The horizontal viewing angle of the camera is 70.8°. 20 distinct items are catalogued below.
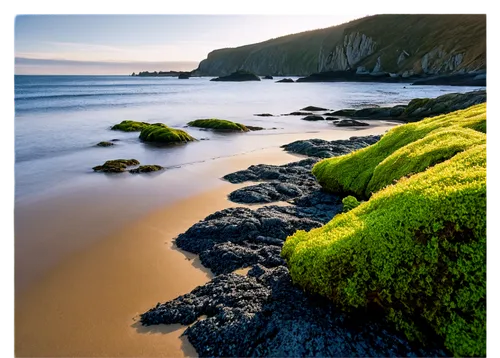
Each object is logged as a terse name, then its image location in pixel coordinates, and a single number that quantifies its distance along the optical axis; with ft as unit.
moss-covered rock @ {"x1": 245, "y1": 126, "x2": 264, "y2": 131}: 102.99
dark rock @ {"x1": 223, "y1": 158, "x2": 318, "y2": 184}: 43.27
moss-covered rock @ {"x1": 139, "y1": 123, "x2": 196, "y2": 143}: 77.33
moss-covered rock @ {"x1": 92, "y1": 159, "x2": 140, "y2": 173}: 50.90
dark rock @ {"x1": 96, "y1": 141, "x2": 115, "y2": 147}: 75.36
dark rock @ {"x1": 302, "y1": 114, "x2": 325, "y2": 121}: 126.72
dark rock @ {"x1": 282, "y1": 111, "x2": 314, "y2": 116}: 140.48
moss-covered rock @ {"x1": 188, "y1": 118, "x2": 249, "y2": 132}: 98.68
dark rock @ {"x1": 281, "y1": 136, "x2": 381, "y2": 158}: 59.55
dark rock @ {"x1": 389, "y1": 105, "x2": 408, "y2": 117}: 126.38
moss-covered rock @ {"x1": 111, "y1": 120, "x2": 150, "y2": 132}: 95.81
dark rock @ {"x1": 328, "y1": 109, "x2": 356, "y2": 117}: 135.74
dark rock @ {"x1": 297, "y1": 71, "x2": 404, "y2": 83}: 414.94
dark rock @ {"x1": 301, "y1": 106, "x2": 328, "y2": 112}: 153.17
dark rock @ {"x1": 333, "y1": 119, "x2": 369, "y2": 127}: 109.32
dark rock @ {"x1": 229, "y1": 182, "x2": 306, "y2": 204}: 35.14
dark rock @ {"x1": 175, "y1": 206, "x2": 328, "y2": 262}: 25.05
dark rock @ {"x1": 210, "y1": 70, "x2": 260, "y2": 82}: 570.87
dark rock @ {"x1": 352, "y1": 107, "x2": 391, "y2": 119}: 128.16
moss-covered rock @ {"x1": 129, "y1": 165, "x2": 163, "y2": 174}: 50.06
